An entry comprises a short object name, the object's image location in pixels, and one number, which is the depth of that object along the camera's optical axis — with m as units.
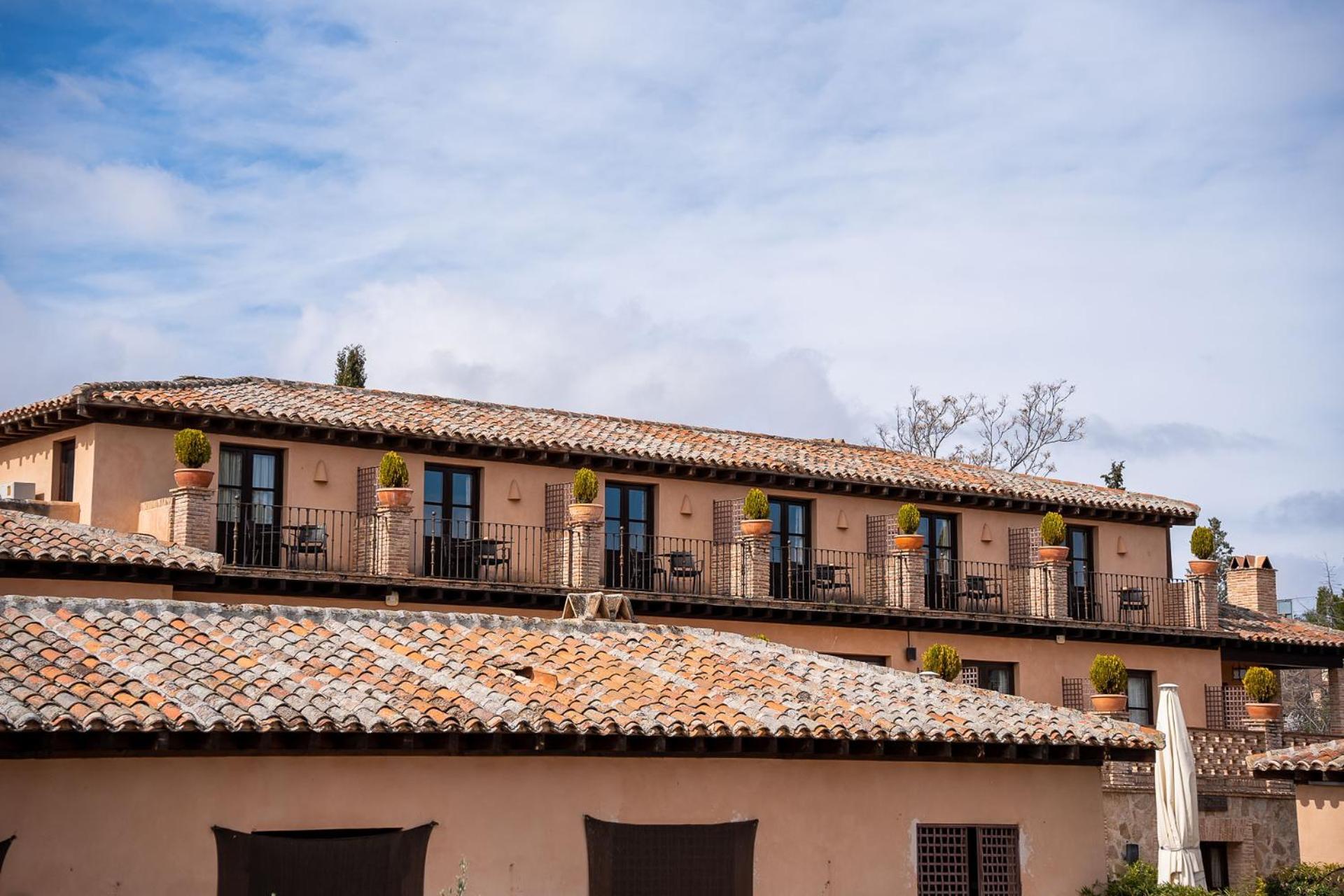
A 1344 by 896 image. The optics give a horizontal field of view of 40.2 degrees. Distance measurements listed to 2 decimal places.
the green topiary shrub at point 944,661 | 31.56
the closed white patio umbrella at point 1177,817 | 21.94
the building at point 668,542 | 29.55
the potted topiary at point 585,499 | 32.03
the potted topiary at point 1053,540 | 37.22
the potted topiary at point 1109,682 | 30.42
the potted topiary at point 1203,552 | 39.16
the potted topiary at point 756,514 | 34.06
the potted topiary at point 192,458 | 28.52
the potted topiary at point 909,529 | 35.66
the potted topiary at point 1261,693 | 34.78
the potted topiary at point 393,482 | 30.42
